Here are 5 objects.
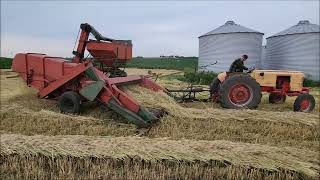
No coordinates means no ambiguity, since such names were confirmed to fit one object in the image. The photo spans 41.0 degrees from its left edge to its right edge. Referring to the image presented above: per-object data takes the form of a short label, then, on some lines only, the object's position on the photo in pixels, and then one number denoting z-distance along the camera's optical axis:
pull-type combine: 7.69
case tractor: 9.52
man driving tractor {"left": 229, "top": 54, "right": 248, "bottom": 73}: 10.01
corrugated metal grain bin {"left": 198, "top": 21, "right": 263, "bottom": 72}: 24.33
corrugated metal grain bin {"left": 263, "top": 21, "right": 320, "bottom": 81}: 24.20
